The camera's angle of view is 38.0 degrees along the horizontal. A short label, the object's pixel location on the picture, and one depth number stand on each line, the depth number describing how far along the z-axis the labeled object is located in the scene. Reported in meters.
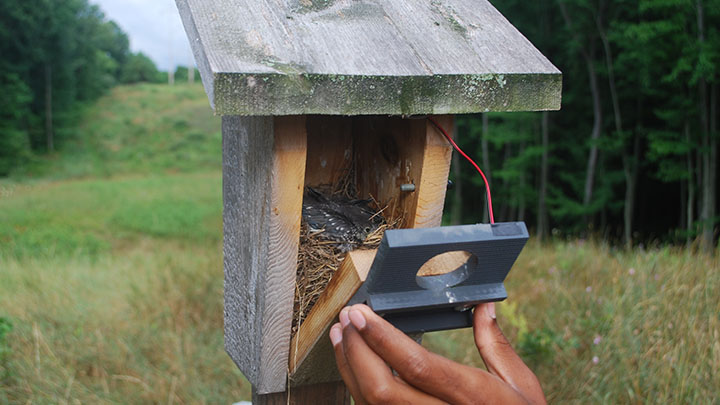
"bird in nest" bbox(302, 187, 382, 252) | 0.76
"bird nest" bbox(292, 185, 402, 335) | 0.76
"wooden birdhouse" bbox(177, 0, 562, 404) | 0.65
